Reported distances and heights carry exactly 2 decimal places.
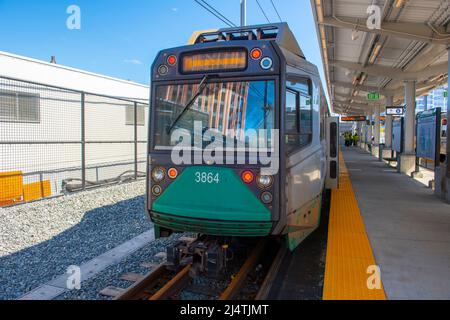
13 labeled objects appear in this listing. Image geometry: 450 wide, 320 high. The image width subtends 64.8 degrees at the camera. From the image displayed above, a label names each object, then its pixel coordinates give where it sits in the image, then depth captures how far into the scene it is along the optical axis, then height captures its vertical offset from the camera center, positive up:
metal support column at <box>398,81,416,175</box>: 14.38 +0.14
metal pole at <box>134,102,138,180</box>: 11.28 +0.01
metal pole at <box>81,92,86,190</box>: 9.02 -0.01
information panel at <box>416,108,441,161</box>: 10.00 +0.29
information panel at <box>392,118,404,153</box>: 15.16 +0.39
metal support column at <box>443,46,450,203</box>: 8.42 -0.72
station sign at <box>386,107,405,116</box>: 15.34 +1.42
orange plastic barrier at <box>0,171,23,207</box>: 7.79 -1.03
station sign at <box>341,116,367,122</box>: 31.17 +2.22
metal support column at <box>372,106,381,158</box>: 25.38 +0.69
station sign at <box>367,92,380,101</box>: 19.78 +2.69
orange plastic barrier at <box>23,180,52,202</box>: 8.68 -1.22
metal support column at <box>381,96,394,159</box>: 20.86 +0.44
